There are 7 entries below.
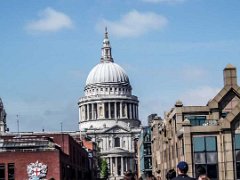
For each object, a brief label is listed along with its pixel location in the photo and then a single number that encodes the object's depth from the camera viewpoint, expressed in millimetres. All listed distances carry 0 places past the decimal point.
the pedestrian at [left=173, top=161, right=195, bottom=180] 16562
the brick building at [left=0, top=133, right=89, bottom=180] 59562
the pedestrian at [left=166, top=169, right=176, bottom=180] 20909
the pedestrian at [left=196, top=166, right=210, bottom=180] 16959
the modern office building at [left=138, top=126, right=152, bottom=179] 89606
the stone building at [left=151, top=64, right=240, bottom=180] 46156
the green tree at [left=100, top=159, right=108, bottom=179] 181250
